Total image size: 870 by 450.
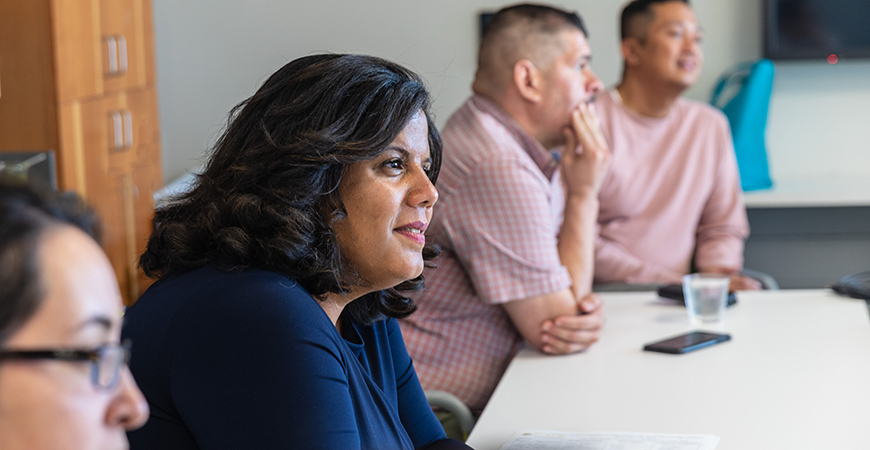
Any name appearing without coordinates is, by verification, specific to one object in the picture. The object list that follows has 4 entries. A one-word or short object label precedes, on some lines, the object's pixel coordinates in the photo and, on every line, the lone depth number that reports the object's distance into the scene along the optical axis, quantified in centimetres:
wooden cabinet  294
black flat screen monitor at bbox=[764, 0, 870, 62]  356
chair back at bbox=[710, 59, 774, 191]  347
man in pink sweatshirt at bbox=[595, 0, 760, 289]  276
